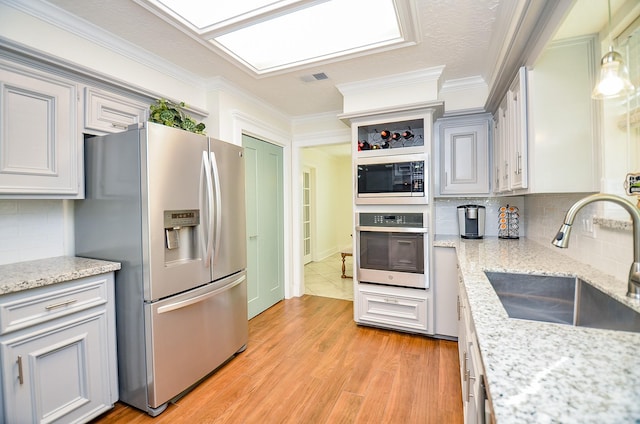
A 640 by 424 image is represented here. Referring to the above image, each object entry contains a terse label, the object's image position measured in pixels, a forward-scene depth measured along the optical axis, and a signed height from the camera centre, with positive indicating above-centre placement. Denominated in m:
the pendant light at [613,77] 1.05 +0.48
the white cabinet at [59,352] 1.42 -0.75
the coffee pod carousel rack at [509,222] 2.88 -0.15
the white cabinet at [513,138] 1.78 +0.49
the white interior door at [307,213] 6.04 -0.07
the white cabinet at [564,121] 1.56 +0.48
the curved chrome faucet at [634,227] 0.95 -0.07
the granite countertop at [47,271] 1.44 -0.33
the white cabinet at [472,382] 0.82 -0.59
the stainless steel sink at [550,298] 1.31 -0.46
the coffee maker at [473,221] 2.90 -0.13
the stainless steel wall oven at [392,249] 2.74 -0.39
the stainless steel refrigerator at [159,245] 1.76 -0.22
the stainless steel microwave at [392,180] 2.72 +0.28
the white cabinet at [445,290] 2.69 -0.76
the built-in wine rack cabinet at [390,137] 2.78 +0.72
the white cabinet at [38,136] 1.58 +0.45
